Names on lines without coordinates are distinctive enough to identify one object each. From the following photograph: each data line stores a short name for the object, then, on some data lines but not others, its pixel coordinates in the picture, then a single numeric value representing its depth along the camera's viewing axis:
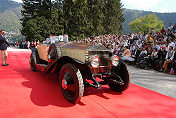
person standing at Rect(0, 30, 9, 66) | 6.31
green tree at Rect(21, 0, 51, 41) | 28.67
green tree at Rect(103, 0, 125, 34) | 35.75
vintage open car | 2.89
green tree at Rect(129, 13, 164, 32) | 53.00
